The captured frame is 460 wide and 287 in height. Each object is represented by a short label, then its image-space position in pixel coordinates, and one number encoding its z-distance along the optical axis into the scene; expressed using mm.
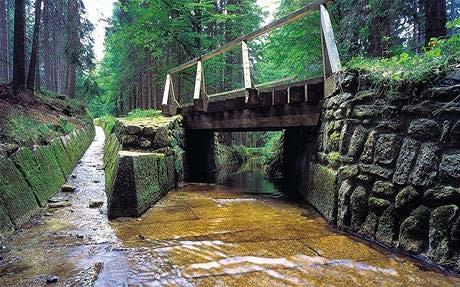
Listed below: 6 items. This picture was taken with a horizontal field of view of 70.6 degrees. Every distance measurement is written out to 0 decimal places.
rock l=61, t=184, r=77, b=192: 6312
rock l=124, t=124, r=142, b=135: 6594
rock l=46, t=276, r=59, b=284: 2707
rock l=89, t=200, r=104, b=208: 5438
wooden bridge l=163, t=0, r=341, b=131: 5453
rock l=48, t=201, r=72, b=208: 5265
